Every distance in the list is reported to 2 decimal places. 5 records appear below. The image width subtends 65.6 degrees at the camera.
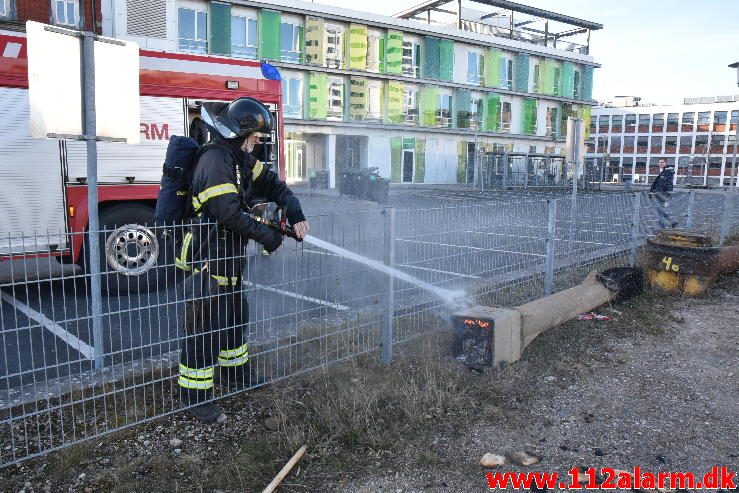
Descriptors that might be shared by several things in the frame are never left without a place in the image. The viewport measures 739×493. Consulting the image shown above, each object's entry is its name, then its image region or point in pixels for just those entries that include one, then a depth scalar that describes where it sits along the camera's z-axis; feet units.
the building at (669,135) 233.76
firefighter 11.27
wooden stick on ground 9.30
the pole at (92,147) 11.94
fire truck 20.11
